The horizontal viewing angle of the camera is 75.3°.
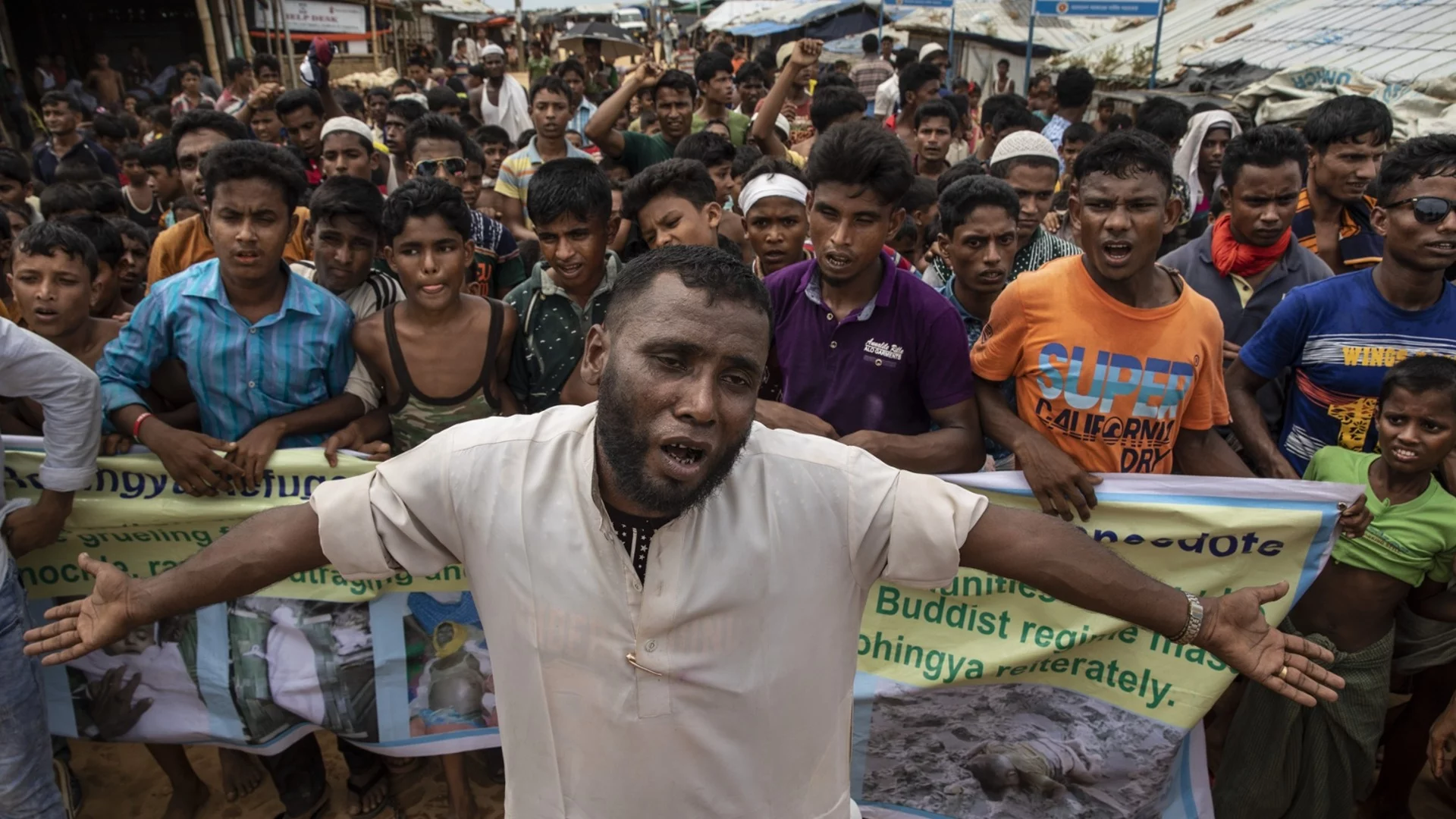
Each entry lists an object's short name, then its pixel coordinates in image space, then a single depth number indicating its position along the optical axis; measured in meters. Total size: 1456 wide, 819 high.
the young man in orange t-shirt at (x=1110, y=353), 2.75
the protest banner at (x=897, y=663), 2.83
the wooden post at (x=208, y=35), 18.36
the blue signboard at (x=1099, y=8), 12.17
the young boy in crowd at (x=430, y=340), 3.23
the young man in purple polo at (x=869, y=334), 2.90
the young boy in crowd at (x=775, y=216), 4.00
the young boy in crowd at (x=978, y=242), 3.75
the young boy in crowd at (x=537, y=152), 6.05
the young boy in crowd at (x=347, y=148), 5.45
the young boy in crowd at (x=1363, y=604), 2.79
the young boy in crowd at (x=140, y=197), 6.97
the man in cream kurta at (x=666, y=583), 1.75
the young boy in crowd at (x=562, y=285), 3.34
